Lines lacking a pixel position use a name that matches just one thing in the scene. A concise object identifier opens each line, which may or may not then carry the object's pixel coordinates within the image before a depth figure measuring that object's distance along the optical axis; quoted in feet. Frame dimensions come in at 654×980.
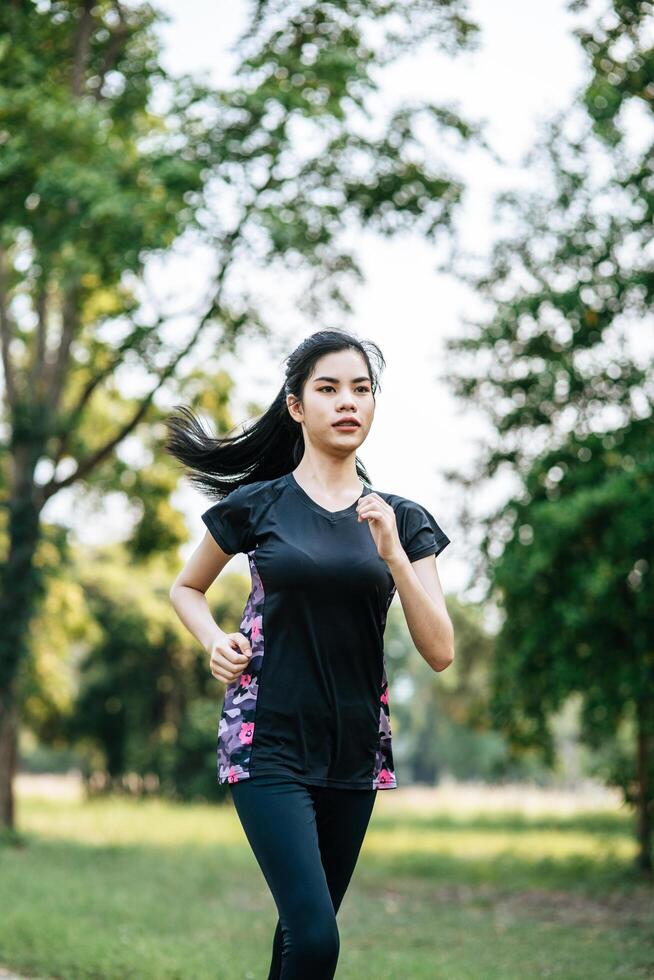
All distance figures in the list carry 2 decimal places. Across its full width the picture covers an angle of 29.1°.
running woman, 11.46
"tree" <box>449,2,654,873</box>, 38.09
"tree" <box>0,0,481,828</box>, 47.29
